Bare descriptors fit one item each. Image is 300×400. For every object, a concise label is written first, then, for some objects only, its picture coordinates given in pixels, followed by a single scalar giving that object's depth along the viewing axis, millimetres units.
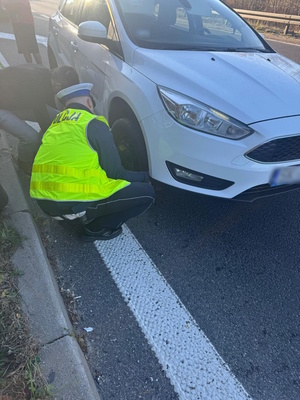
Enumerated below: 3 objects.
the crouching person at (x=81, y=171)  2025
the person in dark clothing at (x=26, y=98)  2830
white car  2242
